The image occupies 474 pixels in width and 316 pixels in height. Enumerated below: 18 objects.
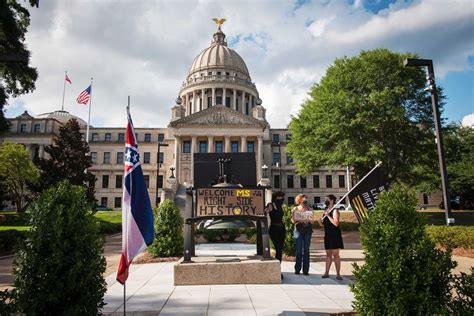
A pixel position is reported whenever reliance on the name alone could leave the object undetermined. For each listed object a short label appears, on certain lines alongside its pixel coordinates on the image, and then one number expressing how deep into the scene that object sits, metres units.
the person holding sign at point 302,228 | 8.23
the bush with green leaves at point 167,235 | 11.76
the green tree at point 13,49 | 14.80
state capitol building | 57.69
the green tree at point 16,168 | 42.80
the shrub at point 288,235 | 11.35
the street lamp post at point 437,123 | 11.30
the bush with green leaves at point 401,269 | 3.64
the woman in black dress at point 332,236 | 7.85
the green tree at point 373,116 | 23.16
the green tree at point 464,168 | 36.94
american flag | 35.62
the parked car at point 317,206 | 57.27
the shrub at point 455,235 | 13.05
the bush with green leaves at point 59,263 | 3.75
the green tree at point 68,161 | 32.28
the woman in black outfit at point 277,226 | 8.28
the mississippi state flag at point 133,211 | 4.69
